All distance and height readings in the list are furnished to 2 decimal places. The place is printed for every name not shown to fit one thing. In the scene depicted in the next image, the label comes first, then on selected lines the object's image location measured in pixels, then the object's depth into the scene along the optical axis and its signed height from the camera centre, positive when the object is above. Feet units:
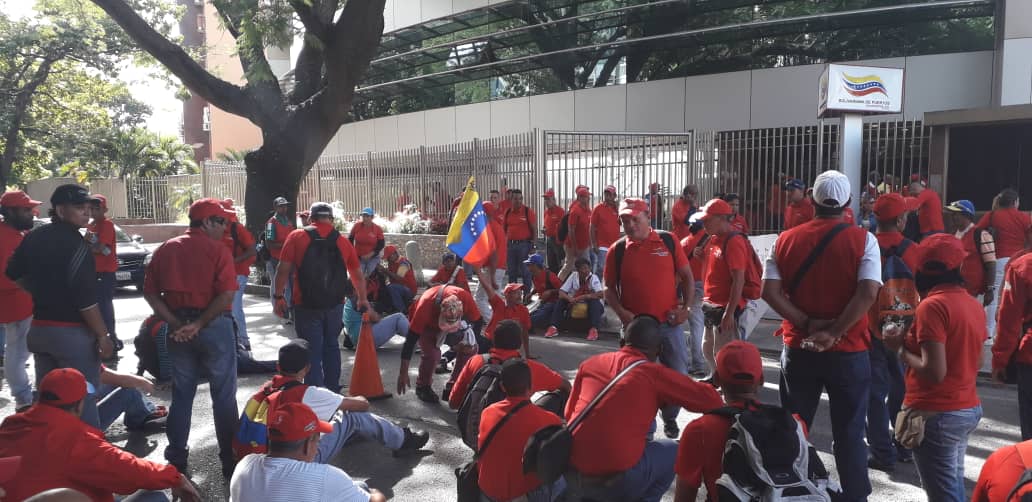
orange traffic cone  21.36 -5.68
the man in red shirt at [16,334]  19.11 -3.98
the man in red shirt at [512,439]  11.48 -4.10
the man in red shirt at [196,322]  15.80 -2.98
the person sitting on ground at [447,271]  31.04 -3.72
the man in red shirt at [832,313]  12.08 -2.27
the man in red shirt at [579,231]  37.65 -2.49
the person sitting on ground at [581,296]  31.53 -4.99
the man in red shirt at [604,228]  36.40 -2.26
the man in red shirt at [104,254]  26.58 -2.49
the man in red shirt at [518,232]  40.91 -2.73
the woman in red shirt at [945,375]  10.65 -2.91
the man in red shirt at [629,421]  11.35 -3.78
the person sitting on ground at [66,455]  10.05 -3.80
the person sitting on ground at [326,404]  13.75 -4.32
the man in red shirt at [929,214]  29.50 -1.41
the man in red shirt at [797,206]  30.27 -1.07
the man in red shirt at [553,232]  43.14 -2.90
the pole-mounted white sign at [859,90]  35.63 +4.64
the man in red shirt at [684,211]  32.48 -1.29
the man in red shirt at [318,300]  19.75 -3.14
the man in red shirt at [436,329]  20.72 -4.27
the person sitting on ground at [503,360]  14.35 -3.84
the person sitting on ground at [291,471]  9.68 -3.91
